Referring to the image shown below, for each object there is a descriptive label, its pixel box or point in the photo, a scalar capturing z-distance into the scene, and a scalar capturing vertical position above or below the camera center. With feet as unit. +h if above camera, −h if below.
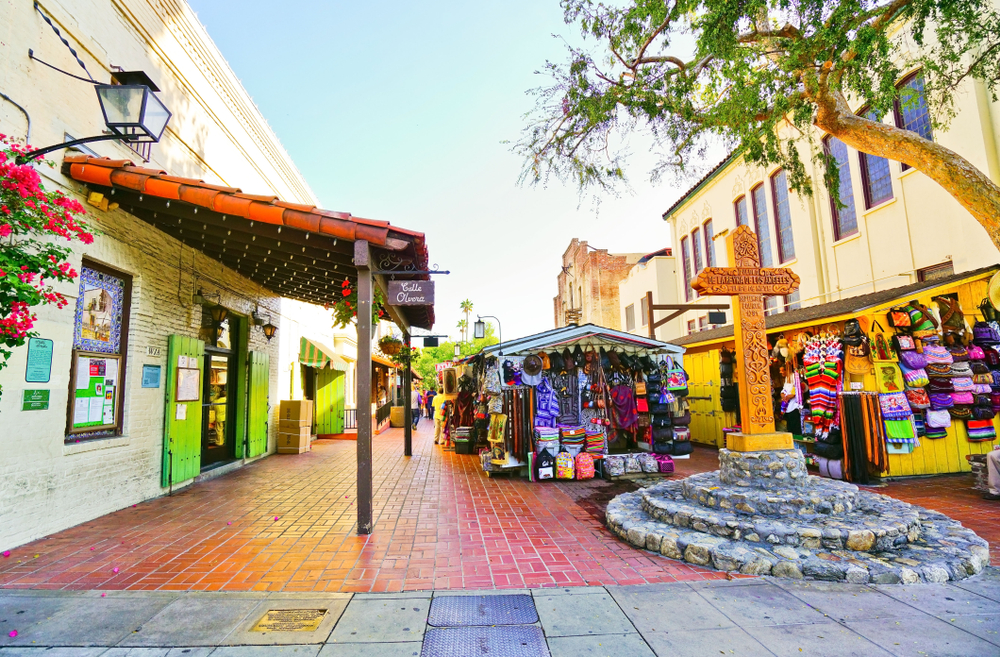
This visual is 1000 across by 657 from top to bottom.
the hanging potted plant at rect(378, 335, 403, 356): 37.62 +3.71
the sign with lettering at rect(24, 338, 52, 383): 15.28 +1.34
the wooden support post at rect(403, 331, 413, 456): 37.55 -2.07
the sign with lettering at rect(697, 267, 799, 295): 17.46 +3.81
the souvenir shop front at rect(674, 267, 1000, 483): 23.21 -0.50
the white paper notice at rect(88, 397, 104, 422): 18.37 -0.36
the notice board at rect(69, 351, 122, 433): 17.69 +0.34
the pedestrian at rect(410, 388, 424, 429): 92.11 -1.71
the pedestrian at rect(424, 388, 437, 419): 88.48 -2.71
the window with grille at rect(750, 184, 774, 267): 47.57 +16.18
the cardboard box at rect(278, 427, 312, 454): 36.96 -3.89
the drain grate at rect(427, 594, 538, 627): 10.32 -5.17
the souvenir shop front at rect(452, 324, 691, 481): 26.63 -1.17
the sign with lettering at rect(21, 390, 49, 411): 15.10 +0.04
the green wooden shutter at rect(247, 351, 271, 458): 32.09 -0.50
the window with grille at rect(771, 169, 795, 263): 44.55 +15.70
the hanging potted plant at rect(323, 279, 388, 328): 20.63 +3.87
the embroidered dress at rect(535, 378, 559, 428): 26.89 -1.21
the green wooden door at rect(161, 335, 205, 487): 22.53 -0.92
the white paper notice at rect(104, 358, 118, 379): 19.26 +1.24
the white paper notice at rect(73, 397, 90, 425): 17.63 -0.44
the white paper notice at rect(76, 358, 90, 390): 17.79 +1.03
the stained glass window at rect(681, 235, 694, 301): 63.41 +16.73
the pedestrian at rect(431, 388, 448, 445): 46.34 -2.79
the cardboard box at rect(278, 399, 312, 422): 37.45 -1.32
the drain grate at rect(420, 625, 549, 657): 9.10 -5.18
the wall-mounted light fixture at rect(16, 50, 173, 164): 14.14 +9.00
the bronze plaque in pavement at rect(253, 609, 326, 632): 10.02 -5.05
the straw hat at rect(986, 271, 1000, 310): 21.27 +3.71
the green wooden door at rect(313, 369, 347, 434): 47.03 -1.00
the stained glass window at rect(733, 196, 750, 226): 50.75 +18.87
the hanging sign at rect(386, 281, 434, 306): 18.13 +3.77
